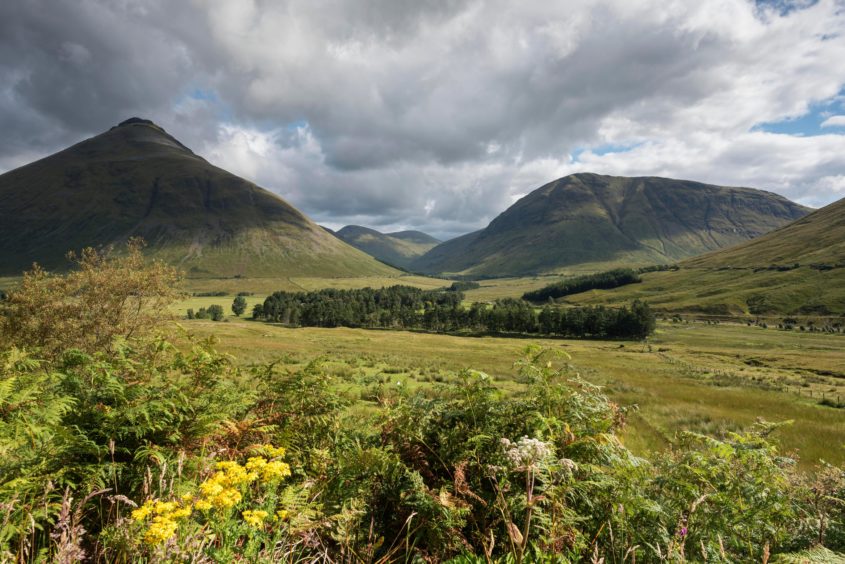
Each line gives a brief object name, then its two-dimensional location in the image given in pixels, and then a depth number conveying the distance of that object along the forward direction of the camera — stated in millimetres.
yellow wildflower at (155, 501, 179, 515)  2584
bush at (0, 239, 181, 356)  17094
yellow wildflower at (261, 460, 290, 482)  3355
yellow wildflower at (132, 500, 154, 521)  2520
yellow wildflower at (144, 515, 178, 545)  2371
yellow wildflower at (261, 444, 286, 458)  4059
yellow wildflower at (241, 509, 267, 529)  2686
